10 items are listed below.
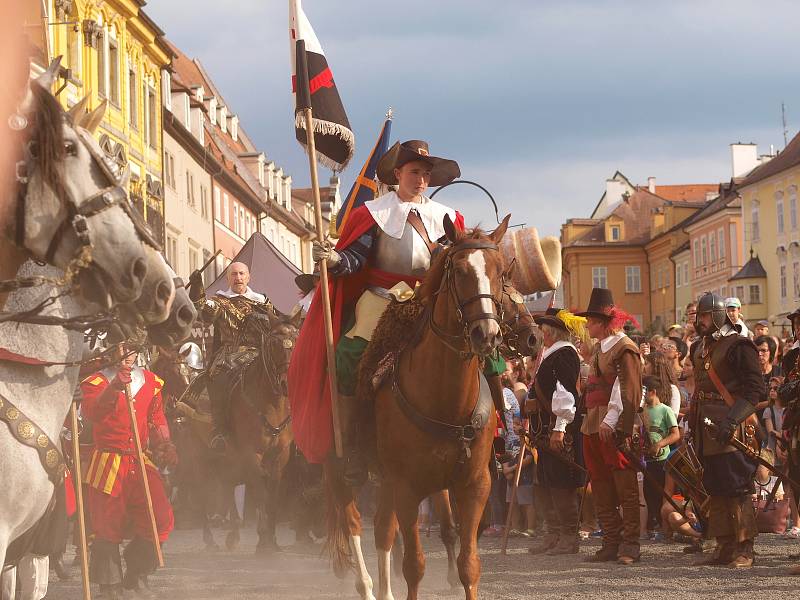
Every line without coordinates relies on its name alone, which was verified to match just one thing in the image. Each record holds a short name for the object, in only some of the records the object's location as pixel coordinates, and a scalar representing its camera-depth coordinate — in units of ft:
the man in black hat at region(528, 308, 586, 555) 42.60
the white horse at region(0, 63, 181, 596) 16.16
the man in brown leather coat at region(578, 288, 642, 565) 39.32
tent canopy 82.02
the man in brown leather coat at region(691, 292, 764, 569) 36.76
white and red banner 31.01
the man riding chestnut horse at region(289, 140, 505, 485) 28.96
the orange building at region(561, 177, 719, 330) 337.52
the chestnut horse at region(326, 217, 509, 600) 25.53
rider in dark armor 45.91
